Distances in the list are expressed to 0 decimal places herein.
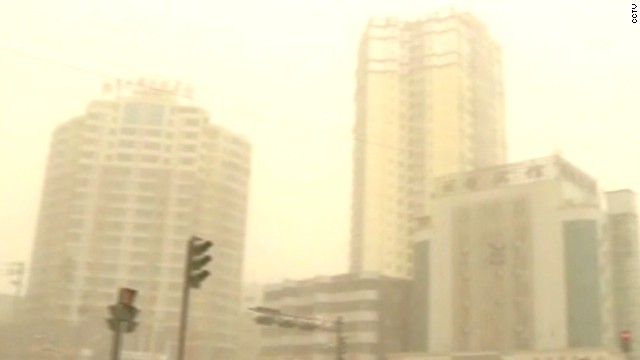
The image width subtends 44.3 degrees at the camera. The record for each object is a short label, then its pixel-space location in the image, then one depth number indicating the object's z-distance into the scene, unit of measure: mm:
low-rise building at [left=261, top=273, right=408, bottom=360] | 74438
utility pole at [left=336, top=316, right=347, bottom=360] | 34062
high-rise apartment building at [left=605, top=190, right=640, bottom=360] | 67688
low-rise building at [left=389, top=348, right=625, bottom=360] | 55125
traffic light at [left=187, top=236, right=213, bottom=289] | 14641
